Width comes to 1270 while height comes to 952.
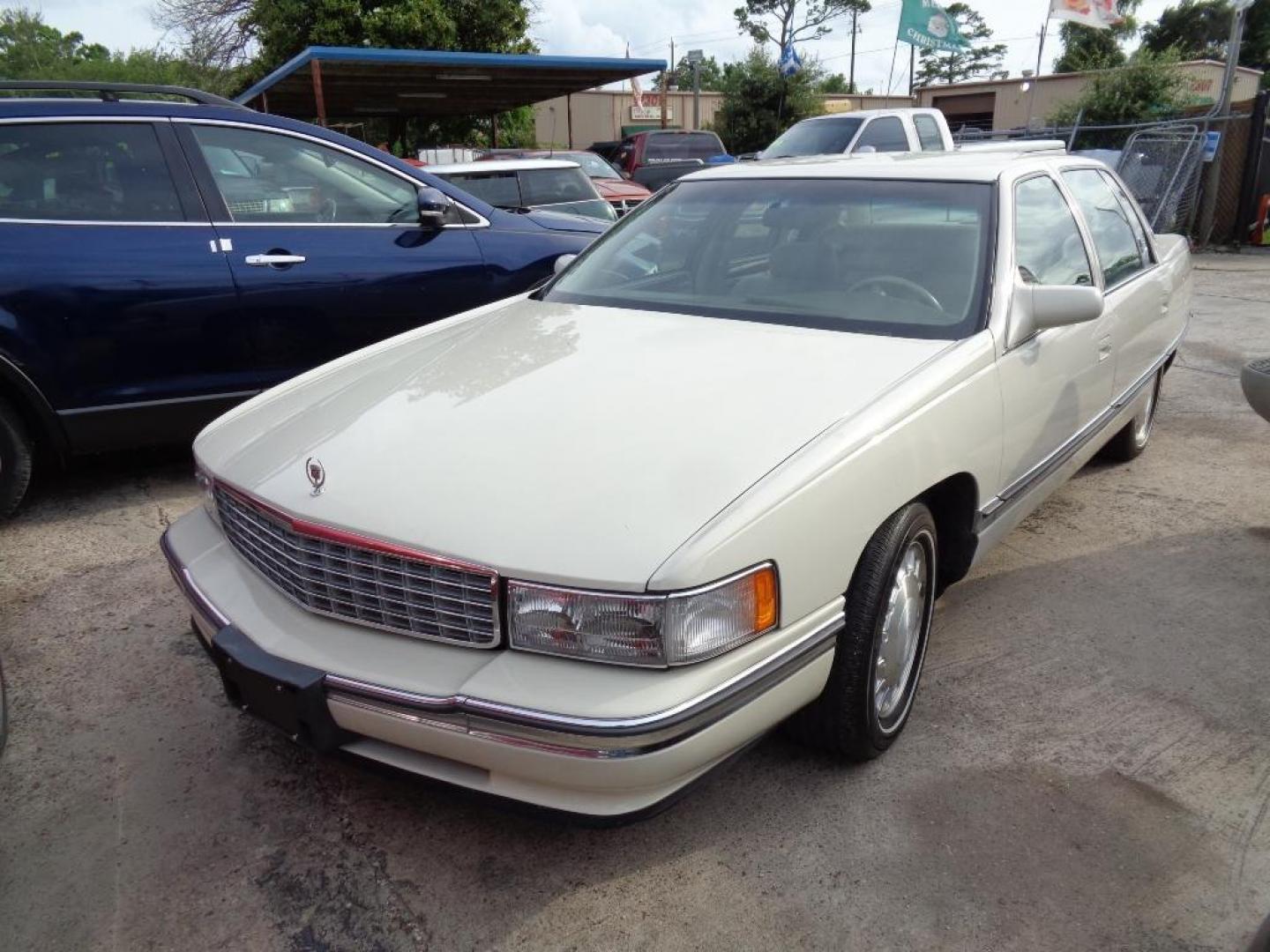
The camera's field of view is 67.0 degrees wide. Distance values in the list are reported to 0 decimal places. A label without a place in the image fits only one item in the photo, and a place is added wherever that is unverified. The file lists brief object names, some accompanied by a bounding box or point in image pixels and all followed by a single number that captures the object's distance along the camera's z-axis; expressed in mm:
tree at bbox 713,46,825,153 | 26750
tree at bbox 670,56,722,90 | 49216
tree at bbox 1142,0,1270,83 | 40562
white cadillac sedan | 1867
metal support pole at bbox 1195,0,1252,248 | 12430
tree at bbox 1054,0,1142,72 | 39406
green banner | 23234
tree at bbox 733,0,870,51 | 51656
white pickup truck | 10531
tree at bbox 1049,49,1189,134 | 16219
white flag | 15258
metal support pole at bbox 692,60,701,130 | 28781
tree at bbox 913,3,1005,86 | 68688
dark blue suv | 3953
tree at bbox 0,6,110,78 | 55188
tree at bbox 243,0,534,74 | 19078
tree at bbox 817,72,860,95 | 52819
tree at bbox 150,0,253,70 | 24953
